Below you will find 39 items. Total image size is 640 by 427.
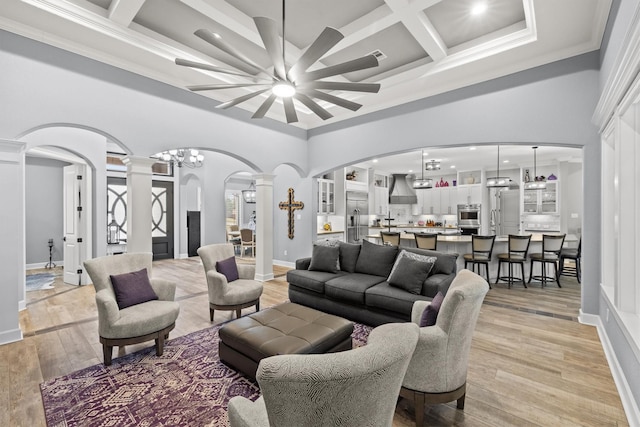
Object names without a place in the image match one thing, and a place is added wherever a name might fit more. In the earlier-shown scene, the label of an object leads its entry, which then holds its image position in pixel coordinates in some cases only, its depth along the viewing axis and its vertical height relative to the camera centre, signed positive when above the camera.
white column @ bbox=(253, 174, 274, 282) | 6.01 -0.28
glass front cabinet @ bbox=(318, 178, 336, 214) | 7.86 +0.43
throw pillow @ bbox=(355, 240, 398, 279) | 4.07 -0.67
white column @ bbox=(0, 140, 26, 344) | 3.17 -0.29
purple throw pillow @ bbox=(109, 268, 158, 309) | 3.02 -0.80
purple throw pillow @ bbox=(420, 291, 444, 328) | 2.14 -0.75
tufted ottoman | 2.35 -1.05
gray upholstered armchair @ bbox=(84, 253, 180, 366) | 2.70 -0.97
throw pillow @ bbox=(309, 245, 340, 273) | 4.38 -0.70
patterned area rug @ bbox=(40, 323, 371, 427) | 2.07 -1.44
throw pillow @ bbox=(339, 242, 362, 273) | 4.44 -0.67
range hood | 11.01 +0.75
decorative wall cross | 7.11 +0.15
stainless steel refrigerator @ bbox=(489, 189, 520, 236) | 9.73 -0.01
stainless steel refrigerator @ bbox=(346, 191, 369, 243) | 8.65 -0.10
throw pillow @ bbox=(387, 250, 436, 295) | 3.39 -0.71
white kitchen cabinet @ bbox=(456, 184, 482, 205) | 10.02 +0.61
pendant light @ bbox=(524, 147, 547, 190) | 7.90 +0.75
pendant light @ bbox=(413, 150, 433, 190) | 8.56 +0.81
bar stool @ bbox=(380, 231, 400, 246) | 5.84 -0.52
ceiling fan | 2.16 +1.21
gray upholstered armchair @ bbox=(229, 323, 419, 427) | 0.96 -0.58
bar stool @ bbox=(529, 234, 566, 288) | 5.45 -0.77
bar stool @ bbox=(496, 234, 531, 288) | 5.38 -0.76
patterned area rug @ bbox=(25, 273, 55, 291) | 5.52 -1.38
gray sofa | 3.37 -0.90
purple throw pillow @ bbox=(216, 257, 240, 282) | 3.99 -0.77
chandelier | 7.41 +1.44
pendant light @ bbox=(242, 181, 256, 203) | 11.25 +0.62
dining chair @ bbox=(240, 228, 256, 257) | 9.36 -0.84
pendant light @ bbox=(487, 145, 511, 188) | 7.71 +0.78
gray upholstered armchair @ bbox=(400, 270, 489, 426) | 1.92 -0.92
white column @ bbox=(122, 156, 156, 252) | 4.17 +0.14
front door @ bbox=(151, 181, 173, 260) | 8.84 -0.22
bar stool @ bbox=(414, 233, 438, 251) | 5.43 -0.53
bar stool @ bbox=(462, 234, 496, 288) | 5.34 -0.70
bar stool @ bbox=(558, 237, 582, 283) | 5.83 -0.86
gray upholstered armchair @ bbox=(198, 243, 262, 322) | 3.68 -0.98
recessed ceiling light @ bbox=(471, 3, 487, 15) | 3.08 +2.16
